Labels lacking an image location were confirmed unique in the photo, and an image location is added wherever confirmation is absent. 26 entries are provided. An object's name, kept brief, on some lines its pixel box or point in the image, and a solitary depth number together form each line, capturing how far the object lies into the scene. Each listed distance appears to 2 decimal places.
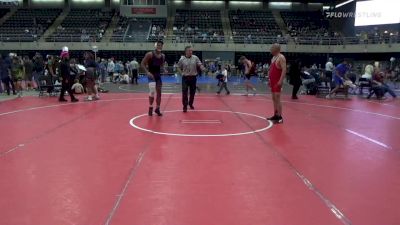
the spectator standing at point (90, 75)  13.66
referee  11.26
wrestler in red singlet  9.30
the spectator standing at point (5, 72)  15.78
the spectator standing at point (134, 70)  25.24
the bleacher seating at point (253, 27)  39.88
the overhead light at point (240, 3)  48.16
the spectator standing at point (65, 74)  13.31
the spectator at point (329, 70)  19.70
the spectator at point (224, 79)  17.26
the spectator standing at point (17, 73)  16.98
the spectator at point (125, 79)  25.50
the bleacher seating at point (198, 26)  39.75
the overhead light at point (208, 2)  47.85
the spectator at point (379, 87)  15.62
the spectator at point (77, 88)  16.35
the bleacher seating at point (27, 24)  38.84
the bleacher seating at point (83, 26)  39.28
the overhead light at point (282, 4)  48.22
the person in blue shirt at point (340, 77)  15.35
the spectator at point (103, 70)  25.12
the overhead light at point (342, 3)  37.73
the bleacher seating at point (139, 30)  39.56
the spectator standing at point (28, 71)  18.88
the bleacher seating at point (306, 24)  40.82
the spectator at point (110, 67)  26.78
